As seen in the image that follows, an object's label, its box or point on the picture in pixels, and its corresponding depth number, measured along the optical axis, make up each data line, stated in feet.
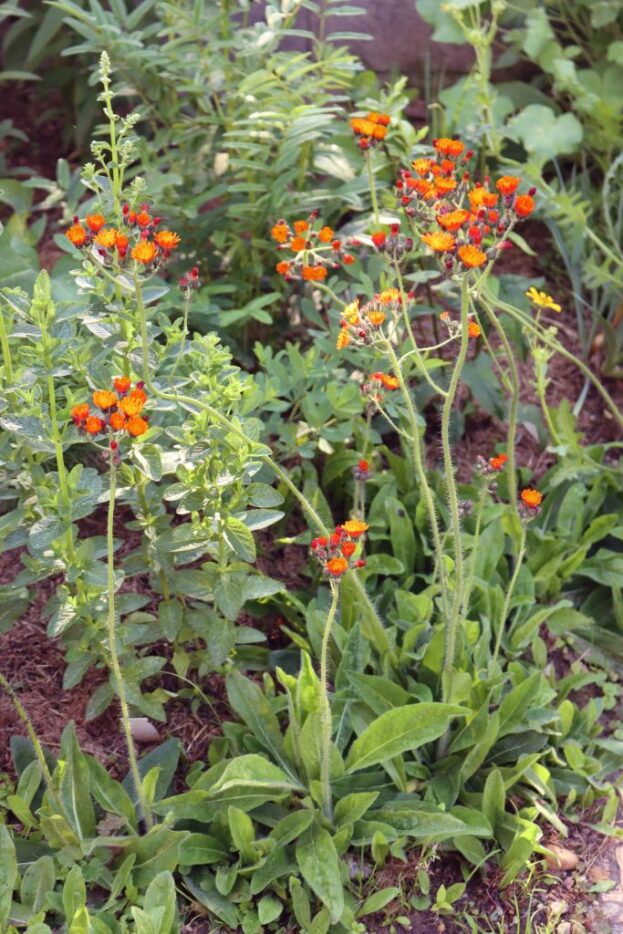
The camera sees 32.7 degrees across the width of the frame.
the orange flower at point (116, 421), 5.57
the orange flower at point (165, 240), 6.27
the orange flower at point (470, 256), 5.86
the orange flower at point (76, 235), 5.91
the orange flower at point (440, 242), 5.91
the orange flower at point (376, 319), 6.45
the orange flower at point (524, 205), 6.14
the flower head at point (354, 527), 6.27
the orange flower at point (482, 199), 6.24
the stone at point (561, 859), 7.72
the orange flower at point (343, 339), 6.75
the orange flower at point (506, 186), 6.25
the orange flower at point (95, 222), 5.98
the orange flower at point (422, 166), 6.61
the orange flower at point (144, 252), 6.01
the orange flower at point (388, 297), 6.71
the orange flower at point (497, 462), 7.14
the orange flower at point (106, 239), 6.00
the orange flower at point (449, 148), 6.91
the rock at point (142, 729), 7.98
